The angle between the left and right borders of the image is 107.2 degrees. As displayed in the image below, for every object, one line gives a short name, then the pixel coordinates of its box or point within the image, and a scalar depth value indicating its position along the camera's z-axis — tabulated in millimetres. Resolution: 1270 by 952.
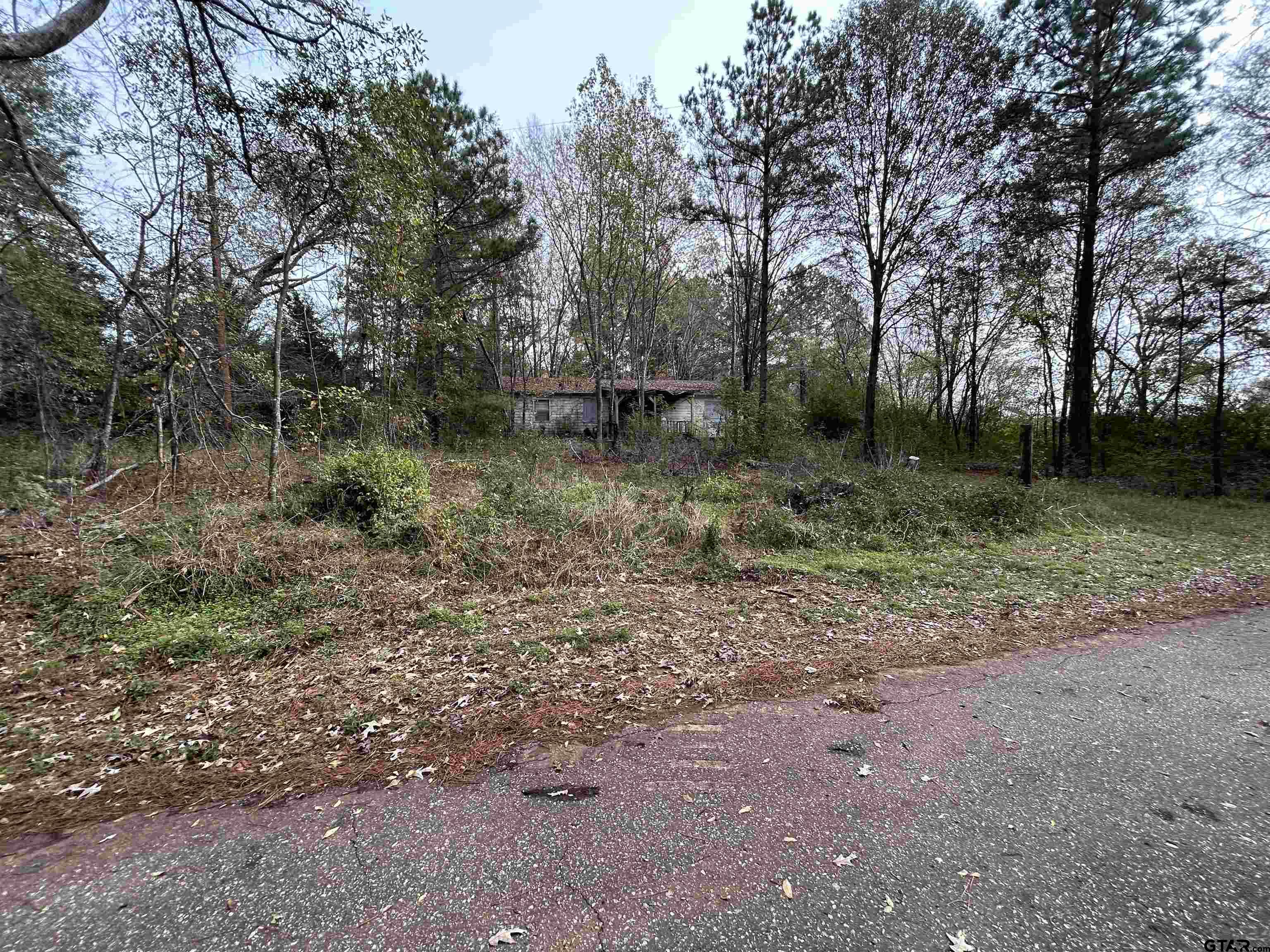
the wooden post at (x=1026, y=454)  8883
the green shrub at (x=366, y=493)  5605
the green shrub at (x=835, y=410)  21203
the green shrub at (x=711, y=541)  5711
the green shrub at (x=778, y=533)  6230
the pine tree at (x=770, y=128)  13609
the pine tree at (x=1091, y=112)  10953
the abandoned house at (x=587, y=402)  25000
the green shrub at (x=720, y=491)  8469
